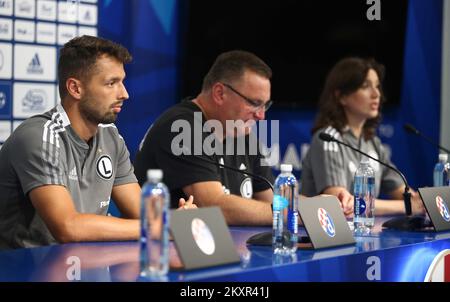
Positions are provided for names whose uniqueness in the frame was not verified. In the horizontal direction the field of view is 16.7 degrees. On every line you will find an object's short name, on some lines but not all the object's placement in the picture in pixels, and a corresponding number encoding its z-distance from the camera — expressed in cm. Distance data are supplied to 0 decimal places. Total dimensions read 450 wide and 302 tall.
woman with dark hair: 706
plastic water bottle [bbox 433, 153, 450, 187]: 641
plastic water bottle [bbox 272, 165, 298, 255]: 426
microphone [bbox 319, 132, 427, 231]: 528
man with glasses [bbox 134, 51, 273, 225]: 564
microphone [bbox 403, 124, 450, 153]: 605
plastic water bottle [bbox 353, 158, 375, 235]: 532
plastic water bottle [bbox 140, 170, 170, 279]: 336
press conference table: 346
